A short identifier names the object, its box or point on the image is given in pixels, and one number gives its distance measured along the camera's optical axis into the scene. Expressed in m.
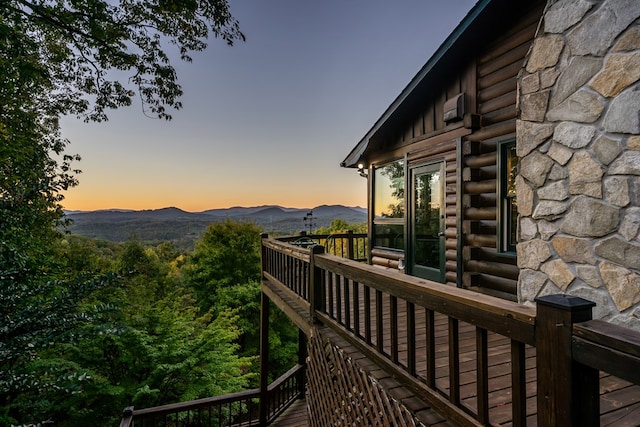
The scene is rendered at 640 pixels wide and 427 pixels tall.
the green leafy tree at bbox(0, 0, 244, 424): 3.13
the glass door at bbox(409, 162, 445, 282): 5.14
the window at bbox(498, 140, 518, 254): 3.97
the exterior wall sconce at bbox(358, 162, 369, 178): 7.32
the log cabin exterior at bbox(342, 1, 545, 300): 4.01
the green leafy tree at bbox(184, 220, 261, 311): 15.11
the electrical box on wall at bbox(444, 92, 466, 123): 4.62
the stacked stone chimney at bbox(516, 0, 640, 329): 2.39
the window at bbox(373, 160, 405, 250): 6.16
